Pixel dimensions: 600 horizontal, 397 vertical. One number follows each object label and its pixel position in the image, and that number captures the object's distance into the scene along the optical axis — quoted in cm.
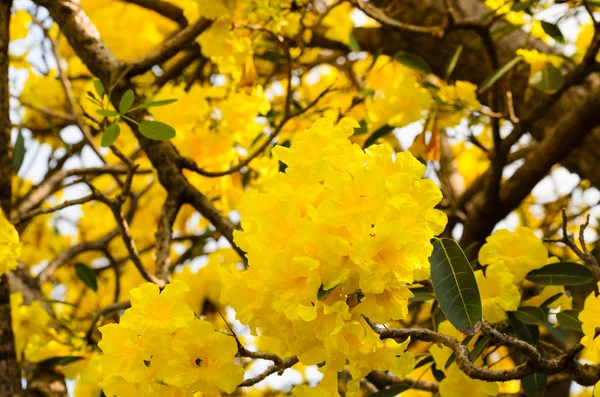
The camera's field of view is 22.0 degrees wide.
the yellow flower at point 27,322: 195
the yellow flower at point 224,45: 188
